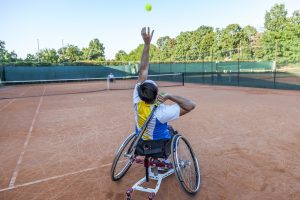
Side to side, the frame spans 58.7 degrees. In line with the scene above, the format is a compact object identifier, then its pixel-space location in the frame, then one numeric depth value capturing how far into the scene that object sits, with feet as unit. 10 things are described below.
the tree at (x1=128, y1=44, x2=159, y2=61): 245.86
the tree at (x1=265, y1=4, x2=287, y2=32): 174.29
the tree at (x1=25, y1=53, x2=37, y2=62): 204.23
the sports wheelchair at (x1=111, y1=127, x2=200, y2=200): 10.46
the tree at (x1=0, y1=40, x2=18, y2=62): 172.41
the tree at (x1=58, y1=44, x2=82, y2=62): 213.66
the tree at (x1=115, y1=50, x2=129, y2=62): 268.82
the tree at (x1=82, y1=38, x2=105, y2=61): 222.89
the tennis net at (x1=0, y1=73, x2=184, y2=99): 59.47
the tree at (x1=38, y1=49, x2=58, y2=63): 196.76
